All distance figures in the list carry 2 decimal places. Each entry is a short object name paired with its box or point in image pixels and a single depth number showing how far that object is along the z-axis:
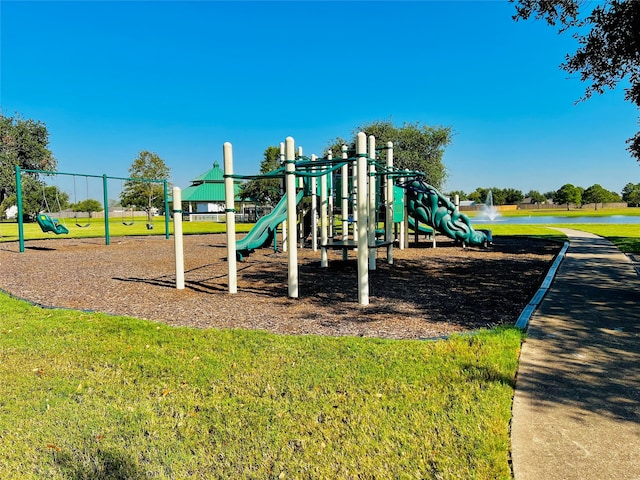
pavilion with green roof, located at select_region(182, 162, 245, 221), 53.66
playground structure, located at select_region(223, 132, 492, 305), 6.22
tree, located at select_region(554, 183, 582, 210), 106.00
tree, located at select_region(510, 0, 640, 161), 9.73
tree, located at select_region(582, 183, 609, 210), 110.31
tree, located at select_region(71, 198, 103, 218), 60.78
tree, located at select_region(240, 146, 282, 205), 44.03
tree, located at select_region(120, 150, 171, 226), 54.59
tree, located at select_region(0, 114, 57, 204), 25.62
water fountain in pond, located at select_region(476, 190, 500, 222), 47.51
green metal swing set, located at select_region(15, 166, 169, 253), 15.03
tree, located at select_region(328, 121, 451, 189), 33.72
